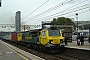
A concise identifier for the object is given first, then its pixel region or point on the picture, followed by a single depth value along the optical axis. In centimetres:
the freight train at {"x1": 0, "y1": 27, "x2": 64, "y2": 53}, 2255
